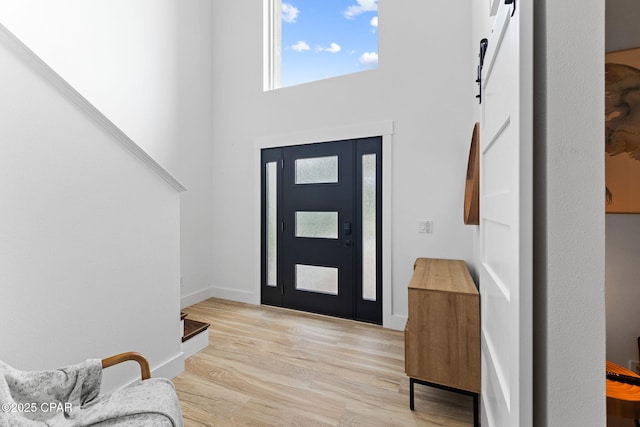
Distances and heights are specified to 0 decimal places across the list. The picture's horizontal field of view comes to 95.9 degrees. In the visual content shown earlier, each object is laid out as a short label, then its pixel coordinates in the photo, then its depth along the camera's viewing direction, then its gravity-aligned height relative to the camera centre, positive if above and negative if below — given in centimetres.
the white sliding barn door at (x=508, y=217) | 67 -2
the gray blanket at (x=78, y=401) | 105 -75
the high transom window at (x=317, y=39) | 325 +210
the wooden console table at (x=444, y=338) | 160 -72
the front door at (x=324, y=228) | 306 -18
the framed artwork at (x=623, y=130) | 127 +36
